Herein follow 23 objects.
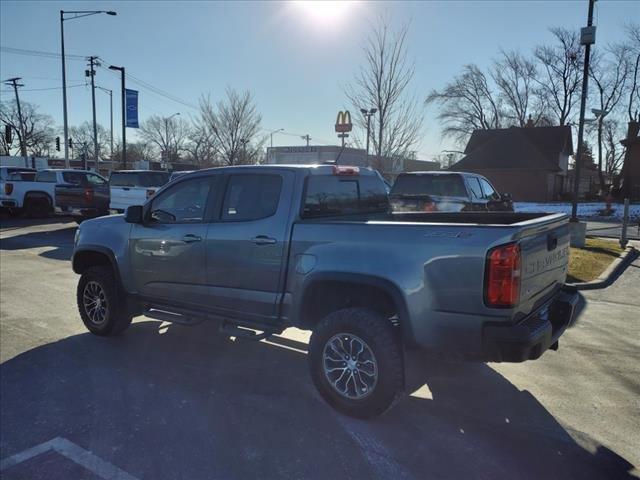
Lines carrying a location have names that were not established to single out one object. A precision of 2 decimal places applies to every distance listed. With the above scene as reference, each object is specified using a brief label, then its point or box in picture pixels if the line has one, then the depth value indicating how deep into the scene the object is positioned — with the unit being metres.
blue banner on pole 25.78
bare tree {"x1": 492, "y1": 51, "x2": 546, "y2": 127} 50.75
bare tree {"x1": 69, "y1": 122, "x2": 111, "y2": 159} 91.81
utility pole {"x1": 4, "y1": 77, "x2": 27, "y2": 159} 51.42
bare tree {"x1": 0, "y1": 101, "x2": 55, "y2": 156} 77.24
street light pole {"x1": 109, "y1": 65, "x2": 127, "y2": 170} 25.56
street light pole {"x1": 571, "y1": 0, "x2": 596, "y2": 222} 11.69
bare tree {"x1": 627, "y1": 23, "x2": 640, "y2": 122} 42.11
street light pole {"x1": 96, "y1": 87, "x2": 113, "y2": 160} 49.62
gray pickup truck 3.17
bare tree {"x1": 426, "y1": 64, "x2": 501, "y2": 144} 53.91
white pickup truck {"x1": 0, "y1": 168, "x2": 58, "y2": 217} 18.45
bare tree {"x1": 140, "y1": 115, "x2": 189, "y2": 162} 73.99
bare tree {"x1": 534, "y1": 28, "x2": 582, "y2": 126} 43.88
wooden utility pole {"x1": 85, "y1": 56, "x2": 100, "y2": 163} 39.94
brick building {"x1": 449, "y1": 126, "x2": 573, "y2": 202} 36.62
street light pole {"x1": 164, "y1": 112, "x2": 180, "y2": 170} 74.50
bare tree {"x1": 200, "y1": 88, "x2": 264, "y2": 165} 31.86
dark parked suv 10.47
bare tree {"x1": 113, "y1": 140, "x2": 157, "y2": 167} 81.64
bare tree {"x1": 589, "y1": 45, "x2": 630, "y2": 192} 42.56
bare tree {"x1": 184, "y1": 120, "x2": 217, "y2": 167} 34.19
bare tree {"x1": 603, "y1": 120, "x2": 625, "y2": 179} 52.84
